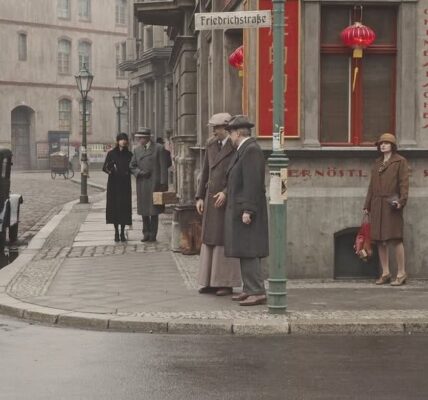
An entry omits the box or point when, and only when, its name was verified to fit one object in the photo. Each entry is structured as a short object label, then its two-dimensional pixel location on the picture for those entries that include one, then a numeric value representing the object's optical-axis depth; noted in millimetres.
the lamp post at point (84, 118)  28703
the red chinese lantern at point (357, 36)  12031
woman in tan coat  11508
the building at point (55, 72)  63906
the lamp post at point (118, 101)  42750
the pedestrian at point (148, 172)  16688
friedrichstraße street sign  9758
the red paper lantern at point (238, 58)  13698
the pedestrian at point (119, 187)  16891
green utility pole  9391
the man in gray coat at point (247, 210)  9969
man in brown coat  10711
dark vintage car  16359
